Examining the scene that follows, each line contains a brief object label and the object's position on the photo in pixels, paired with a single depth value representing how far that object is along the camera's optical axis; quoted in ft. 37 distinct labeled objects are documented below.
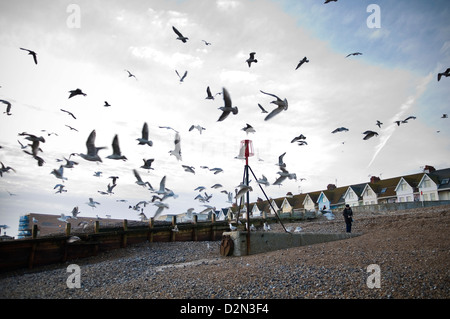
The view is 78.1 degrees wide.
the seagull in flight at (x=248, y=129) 34.81
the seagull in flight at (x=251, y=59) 33.42
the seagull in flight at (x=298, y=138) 36.29
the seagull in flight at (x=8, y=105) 30.72
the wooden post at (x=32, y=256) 46.08
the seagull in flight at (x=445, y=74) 30.94
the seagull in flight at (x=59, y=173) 34.00
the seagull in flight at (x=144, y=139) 28.99
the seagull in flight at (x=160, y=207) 33.65
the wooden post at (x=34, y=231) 48.03
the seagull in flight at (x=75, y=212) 46.46
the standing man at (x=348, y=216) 64.63
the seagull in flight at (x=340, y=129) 35.91
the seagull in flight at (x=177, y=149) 32.94
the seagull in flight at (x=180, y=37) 31.69
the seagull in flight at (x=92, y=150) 27.24
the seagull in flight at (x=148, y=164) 32.55
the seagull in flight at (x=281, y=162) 35.45
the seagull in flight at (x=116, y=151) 28.73
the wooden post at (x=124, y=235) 60.70
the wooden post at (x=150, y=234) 65.71
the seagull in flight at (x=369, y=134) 34.53
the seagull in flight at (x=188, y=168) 39.11
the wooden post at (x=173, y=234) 69.45
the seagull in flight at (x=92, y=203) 45.93
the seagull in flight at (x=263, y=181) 42.40
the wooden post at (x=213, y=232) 77.82
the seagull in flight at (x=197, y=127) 36.85
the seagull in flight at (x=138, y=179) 34.52
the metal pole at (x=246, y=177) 44.19
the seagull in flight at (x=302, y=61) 32.09
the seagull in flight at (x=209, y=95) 33.27
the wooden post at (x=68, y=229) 52.27
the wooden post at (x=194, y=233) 73.51
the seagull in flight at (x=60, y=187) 45.28
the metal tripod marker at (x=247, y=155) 44.55
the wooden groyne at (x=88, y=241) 45.01
